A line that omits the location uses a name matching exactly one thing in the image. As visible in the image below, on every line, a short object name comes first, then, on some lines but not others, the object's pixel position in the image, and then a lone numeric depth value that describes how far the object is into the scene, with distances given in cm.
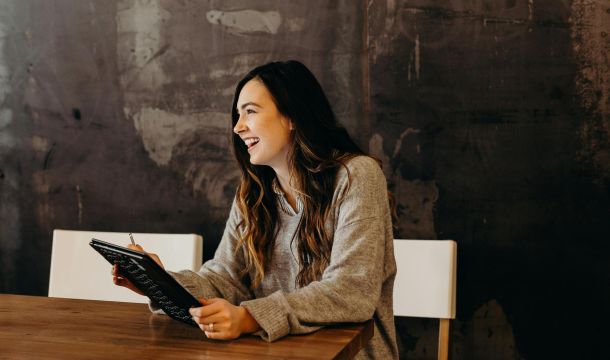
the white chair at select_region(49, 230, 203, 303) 237
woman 155
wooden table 125
